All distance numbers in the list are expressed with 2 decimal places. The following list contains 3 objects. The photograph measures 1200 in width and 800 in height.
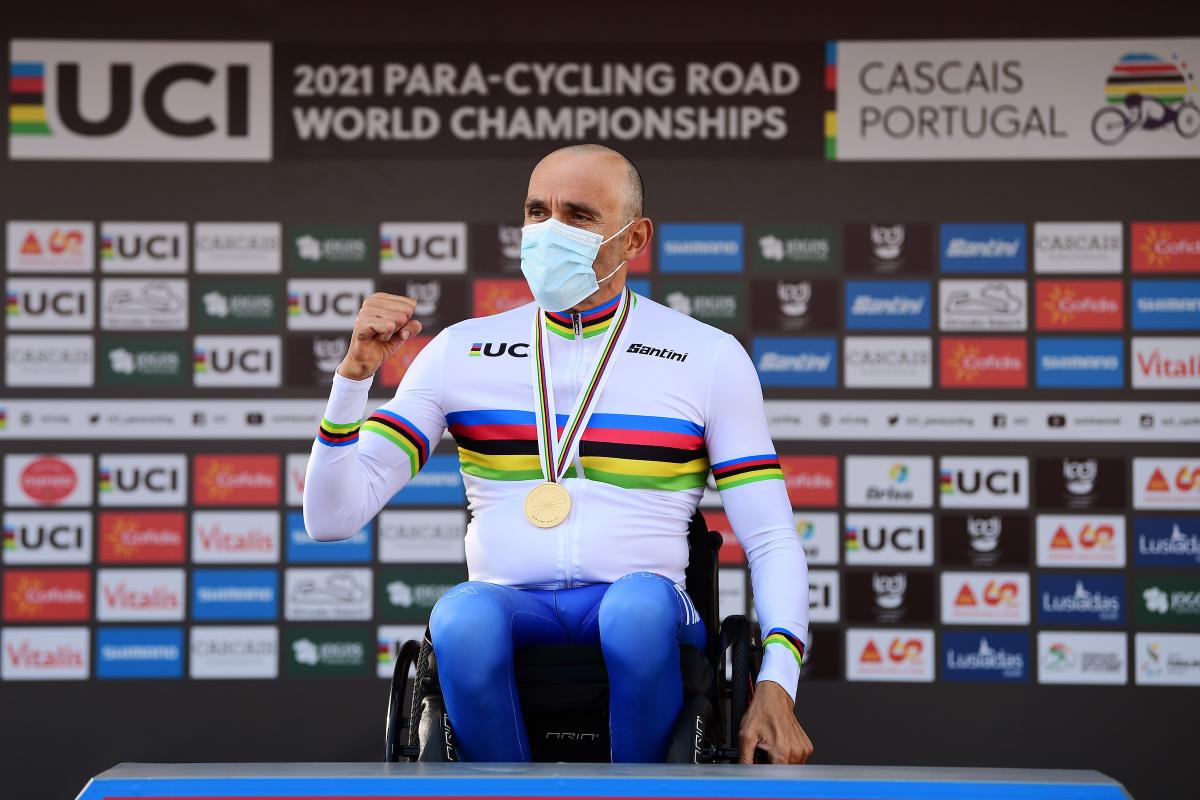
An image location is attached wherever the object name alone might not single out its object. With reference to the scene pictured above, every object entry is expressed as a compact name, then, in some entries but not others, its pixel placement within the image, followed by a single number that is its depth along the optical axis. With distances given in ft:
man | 39.94
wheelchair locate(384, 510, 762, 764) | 40.03
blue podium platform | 38.33
